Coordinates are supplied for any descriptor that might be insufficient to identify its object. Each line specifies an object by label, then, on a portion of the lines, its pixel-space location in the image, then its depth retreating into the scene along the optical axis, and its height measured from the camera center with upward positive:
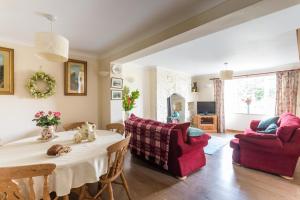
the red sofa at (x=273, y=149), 2.56 -0.84
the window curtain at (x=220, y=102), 6.17 -0.09
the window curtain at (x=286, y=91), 4.74 +0.26
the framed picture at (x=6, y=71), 2.68 +0.48
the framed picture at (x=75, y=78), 3.41 +0.47
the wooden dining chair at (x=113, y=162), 1.59 -0.68
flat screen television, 6.41 -0.31
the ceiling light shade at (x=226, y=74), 4.15 +0.66
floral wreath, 2.92 +0.26
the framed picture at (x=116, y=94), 3.66 +0.11
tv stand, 6.22 -0.91
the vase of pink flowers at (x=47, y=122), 2.05 -0.30
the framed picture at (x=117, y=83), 3.66 +0.38
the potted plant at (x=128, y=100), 4.18 -0.02
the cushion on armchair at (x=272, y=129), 3.01 -0.57
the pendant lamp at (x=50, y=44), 1.52 +0.53
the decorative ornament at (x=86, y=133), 2.02 -0.44
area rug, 3.96 -1.26
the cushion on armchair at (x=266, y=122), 3.79 -0.55
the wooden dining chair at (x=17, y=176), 1.04 -0.51
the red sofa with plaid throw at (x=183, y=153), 2.54 -0.90
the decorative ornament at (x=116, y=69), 3.64 +0.70
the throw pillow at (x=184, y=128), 2.59 -0.46
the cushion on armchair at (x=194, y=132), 2.73 -0.57
